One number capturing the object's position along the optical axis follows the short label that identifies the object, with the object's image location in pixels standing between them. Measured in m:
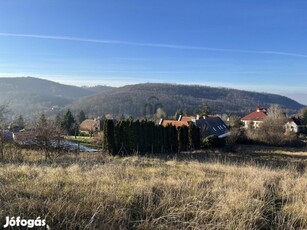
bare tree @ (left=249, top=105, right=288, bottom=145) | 32.99
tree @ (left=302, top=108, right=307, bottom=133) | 48.03
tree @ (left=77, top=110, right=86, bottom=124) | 59.01
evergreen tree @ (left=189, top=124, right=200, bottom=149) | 26.93
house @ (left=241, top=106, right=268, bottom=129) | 56.94
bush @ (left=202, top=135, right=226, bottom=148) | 27.12
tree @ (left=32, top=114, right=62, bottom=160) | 16.48
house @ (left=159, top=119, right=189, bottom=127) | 38.65
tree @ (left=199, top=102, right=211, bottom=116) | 53.22
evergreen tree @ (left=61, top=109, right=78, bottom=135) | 45.75
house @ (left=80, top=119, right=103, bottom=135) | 51.15
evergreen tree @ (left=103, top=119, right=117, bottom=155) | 22.91
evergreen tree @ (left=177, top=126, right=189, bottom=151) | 26.87
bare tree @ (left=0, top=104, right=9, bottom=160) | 12.23
